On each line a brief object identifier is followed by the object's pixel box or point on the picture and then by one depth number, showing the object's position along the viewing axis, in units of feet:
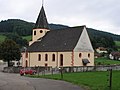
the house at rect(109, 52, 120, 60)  233.78
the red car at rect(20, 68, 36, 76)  97.00
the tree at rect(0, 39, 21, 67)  149.60
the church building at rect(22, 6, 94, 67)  120.76
